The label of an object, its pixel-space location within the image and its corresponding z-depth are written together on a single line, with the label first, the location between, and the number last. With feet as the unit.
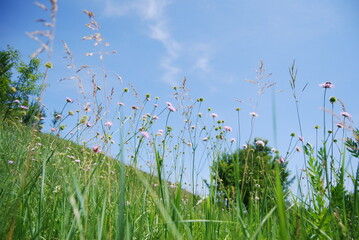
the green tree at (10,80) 75.47
